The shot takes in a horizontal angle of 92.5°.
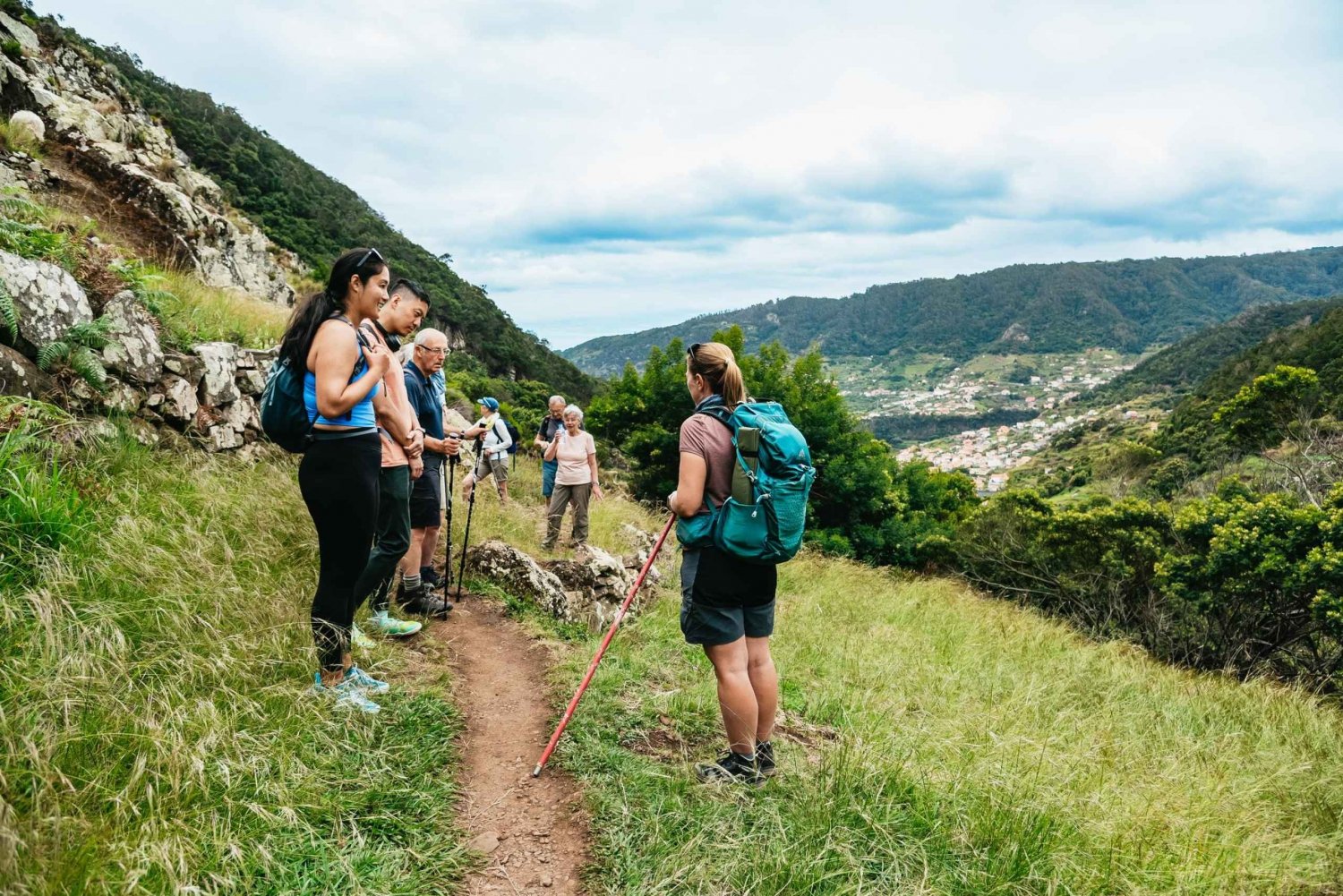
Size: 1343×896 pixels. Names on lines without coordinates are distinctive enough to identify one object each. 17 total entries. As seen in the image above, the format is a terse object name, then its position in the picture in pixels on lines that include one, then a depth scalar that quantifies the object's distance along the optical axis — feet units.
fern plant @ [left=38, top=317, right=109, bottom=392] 14.40
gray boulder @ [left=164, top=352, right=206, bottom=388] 18.28
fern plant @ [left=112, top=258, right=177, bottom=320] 18.70
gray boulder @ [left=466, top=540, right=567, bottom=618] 17.75
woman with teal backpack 9.26
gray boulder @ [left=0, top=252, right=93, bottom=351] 14.32
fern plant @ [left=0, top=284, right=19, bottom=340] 13.35
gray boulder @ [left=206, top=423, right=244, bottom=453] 18.41
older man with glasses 15.19
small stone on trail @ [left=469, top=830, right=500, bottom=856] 8.27
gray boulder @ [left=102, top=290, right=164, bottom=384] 16.35
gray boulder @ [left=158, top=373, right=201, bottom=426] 17.47
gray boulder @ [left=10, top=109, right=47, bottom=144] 26.81
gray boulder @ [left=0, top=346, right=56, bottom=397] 13.29
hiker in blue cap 27.76
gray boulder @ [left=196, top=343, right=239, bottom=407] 19.10
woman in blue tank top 9.14
